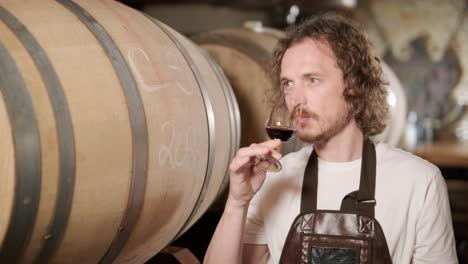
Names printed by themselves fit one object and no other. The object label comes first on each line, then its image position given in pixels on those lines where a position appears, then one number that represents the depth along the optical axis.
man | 1.85
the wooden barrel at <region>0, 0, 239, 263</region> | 1.30
